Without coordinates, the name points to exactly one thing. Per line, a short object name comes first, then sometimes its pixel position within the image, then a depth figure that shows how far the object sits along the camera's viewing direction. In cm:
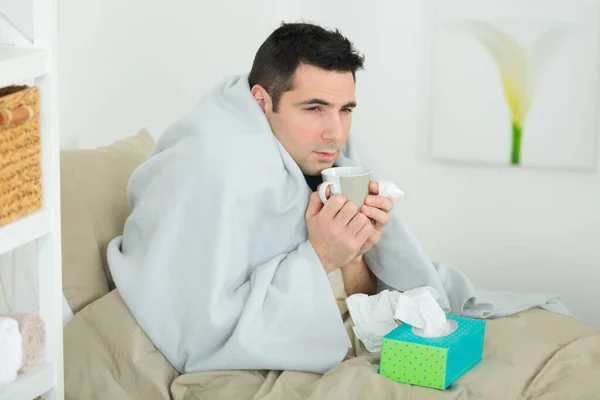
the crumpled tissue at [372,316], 263
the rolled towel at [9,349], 213
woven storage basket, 212
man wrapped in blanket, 254
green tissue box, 243
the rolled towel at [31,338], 219
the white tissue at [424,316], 250
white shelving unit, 215
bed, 245
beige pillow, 267
